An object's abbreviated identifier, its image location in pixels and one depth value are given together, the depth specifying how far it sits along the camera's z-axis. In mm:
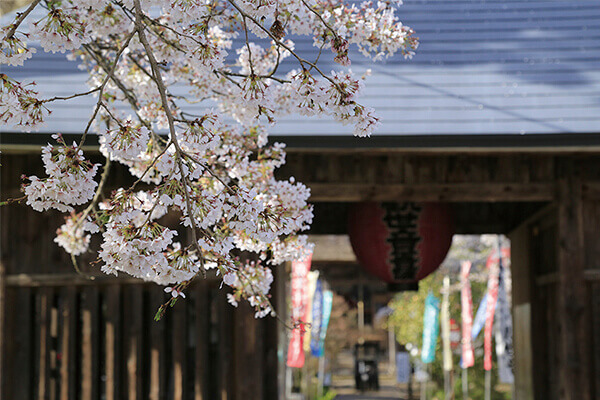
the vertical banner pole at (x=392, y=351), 34812
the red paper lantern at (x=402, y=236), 6695
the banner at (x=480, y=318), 13458
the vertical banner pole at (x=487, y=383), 15656
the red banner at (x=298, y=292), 11930
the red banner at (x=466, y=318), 14133
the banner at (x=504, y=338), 10500
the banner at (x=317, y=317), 16947
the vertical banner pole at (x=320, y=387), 21234
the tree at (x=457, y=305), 17922
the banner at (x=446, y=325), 16400
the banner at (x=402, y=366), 22078
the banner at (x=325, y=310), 17447
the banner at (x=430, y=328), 16016
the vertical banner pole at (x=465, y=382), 17014
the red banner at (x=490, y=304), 12051
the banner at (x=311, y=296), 15023
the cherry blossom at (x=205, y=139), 2764
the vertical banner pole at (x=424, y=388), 20539
